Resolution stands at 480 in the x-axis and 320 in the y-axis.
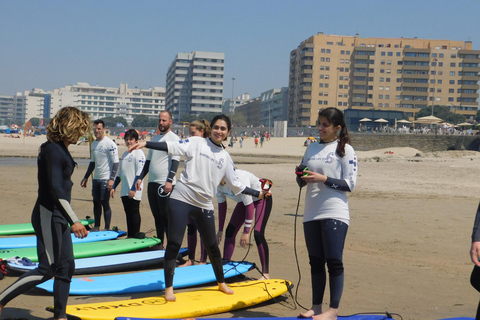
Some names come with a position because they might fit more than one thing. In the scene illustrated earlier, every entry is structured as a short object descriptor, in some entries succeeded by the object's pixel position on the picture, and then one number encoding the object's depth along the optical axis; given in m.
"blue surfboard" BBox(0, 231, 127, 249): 7.57
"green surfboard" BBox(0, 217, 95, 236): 8.75
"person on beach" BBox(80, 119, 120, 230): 8.51
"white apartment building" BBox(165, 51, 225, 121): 159.50
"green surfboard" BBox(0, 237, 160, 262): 6.70
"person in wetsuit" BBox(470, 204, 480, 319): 3.39
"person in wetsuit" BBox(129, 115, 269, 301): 4.90
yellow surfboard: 4.46
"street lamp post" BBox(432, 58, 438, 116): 117.94
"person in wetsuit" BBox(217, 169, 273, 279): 5.97
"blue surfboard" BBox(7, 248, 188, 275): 6.08
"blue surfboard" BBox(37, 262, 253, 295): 5.29
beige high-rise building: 118.00
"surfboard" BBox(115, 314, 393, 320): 4.60
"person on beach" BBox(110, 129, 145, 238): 7.94
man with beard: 7.09
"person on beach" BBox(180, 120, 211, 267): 6.43
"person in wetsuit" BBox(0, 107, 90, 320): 3.92
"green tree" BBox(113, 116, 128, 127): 164.40
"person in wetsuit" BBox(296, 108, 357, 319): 4.50
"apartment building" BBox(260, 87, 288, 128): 147.56
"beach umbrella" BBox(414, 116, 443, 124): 63.68
